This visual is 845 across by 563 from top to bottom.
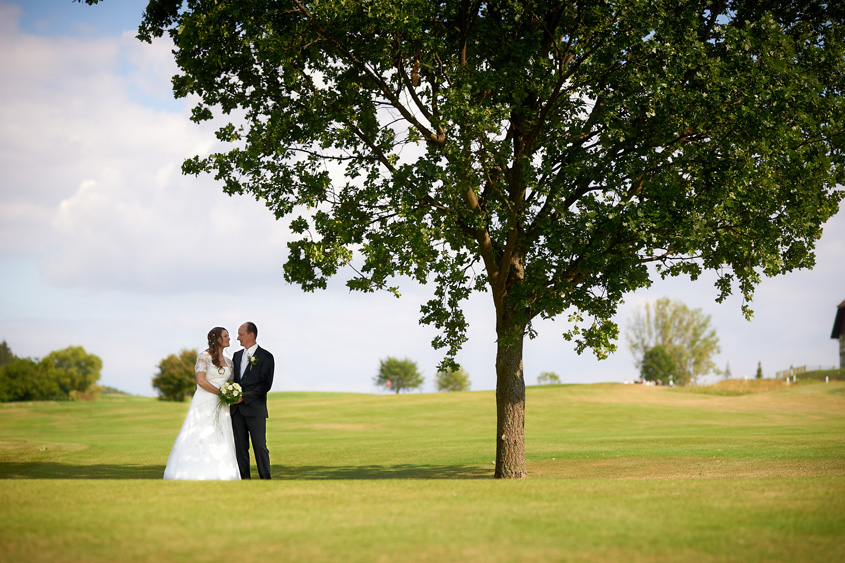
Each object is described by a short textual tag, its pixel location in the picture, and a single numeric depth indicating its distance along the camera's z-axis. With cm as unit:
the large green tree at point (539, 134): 1689
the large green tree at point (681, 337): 9812
